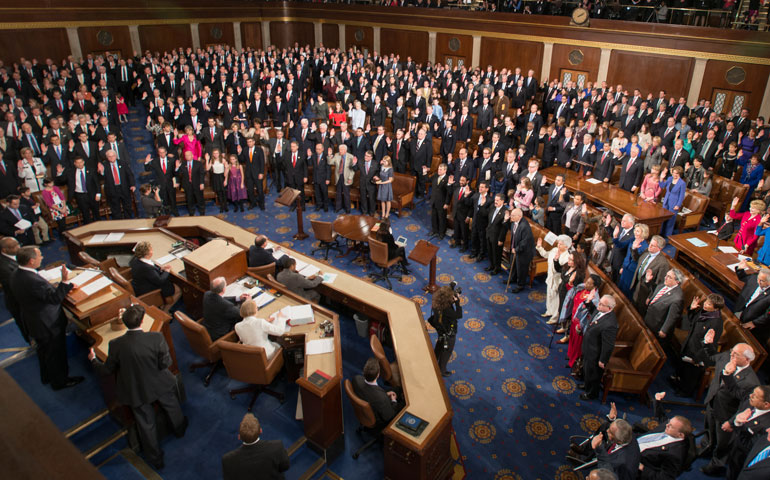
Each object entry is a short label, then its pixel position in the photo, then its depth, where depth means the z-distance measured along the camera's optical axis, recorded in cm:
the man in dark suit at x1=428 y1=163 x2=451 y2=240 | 1023
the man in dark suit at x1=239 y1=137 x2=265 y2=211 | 1180
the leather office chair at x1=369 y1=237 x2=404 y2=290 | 863
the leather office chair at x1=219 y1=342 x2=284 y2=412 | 565
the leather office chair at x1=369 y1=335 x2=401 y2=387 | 562
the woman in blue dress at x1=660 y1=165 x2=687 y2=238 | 952
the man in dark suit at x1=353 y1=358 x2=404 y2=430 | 508
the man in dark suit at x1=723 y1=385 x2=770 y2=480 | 478
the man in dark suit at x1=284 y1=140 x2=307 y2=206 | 1201
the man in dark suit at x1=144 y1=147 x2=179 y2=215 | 1096
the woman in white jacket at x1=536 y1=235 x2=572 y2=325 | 759
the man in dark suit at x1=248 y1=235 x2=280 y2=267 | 749
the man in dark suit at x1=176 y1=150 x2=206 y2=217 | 1127
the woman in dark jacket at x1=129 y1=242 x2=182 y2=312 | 695
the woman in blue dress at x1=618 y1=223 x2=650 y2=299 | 752
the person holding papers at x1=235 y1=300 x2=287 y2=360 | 577
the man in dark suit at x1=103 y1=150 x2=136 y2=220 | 1064
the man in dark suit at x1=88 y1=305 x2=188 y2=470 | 490
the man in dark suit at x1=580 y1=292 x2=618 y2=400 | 600
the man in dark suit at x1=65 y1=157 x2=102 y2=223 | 1035
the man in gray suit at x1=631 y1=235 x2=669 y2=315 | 706
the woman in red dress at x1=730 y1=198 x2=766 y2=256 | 785
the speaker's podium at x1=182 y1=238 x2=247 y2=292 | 682
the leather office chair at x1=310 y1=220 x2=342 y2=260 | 951
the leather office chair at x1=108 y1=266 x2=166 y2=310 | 691
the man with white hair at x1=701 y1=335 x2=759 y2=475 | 525
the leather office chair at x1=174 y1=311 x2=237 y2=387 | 604
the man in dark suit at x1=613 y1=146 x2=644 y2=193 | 1044
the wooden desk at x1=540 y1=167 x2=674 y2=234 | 925
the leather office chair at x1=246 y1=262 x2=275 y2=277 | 731
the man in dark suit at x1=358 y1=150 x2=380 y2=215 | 1142
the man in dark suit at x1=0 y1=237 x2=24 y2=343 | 600
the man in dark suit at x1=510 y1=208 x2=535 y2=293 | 842
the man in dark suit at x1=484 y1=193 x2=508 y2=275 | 896
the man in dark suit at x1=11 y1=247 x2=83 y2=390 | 542
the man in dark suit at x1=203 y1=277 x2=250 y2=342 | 616
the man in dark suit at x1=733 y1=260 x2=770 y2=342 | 637
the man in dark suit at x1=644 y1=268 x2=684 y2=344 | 647
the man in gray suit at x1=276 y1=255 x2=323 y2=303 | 705
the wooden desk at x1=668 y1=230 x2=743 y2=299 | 746
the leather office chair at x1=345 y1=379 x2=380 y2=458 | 507
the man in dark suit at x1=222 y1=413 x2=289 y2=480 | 410
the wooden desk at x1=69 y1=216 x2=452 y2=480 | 472
